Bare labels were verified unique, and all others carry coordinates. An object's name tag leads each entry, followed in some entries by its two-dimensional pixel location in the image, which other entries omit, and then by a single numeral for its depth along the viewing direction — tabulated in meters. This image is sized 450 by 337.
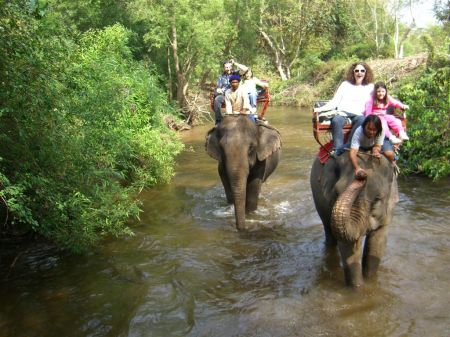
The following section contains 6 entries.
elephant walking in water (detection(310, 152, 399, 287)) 4.45
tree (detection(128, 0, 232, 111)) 19.12
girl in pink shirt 6.14
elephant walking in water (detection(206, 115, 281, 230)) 7.33
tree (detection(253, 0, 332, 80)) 39.78
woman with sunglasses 6.43
